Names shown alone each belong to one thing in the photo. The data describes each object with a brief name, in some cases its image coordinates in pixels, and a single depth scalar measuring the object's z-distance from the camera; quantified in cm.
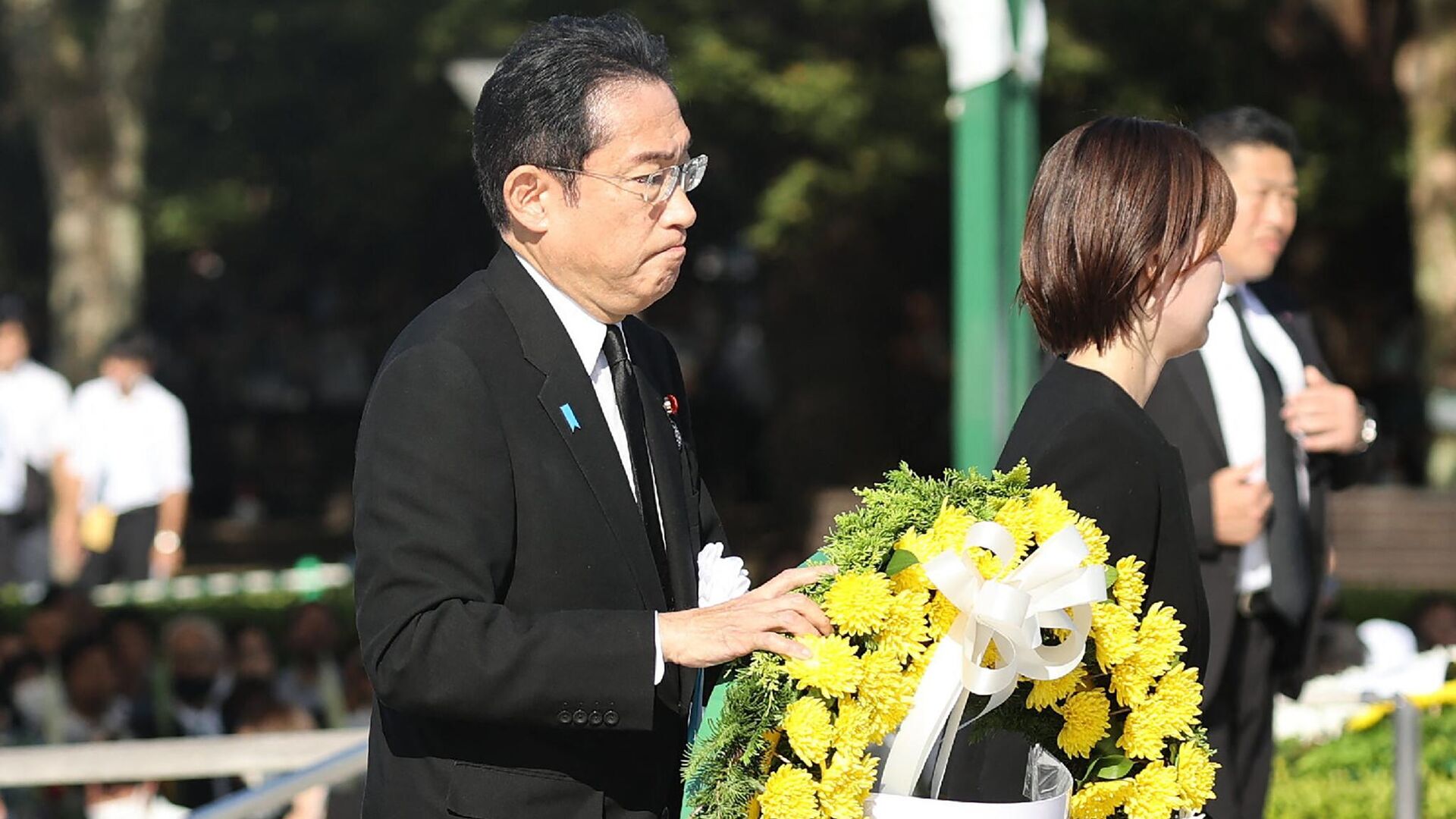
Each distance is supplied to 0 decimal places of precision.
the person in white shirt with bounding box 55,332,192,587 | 2287
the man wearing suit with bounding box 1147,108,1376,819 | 905
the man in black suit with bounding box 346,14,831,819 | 497
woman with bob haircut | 573
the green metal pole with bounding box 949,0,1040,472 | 1195
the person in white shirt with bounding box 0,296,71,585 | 2289
